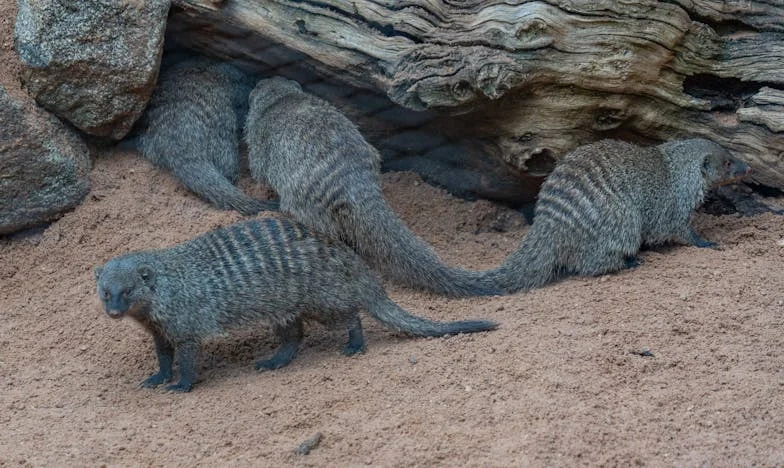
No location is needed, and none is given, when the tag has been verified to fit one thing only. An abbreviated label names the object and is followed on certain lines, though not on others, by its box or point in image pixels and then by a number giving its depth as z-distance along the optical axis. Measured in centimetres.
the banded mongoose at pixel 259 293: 584
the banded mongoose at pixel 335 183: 652
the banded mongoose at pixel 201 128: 751
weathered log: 662
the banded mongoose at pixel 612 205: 666
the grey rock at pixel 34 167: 697
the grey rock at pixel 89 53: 702
